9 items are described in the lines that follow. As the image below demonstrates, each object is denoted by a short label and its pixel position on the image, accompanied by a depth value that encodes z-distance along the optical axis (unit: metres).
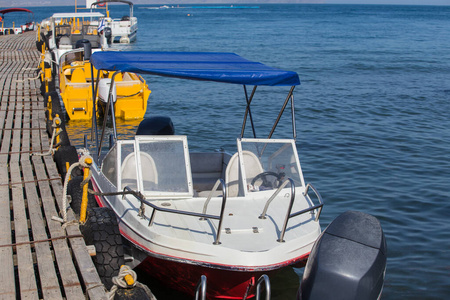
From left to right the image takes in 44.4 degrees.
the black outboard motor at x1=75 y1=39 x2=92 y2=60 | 19.71
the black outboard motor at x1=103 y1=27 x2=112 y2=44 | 33.97
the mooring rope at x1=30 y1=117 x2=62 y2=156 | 9.99
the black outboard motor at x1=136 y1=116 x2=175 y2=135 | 9.67
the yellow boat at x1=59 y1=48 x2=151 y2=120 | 16.59
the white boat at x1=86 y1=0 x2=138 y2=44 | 46.41
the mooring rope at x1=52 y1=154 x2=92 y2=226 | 7.02
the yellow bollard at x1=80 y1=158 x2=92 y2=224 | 6.98
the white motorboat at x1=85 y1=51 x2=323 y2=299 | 6.30
